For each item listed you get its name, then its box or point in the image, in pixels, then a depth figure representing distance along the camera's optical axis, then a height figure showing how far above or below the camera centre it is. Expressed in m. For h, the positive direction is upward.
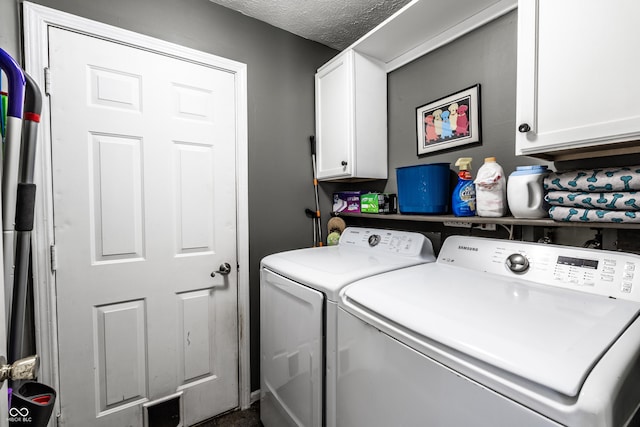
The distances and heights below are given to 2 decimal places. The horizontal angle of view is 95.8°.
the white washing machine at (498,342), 0.58 -0.33
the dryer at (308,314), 1.21 -0.51
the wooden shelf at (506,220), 0.99 -0.07
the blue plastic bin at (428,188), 1.59 +0.10
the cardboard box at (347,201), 2.13 +0.03
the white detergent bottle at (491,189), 1.33 +0.07
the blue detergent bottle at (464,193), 1.47 +0.06
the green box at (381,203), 1.93 +0.02
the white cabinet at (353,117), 1.91 +0.61
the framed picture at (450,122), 1.56 +0.49
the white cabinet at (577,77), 0.86 +0.42
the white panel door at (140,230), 1.44 -0.14
